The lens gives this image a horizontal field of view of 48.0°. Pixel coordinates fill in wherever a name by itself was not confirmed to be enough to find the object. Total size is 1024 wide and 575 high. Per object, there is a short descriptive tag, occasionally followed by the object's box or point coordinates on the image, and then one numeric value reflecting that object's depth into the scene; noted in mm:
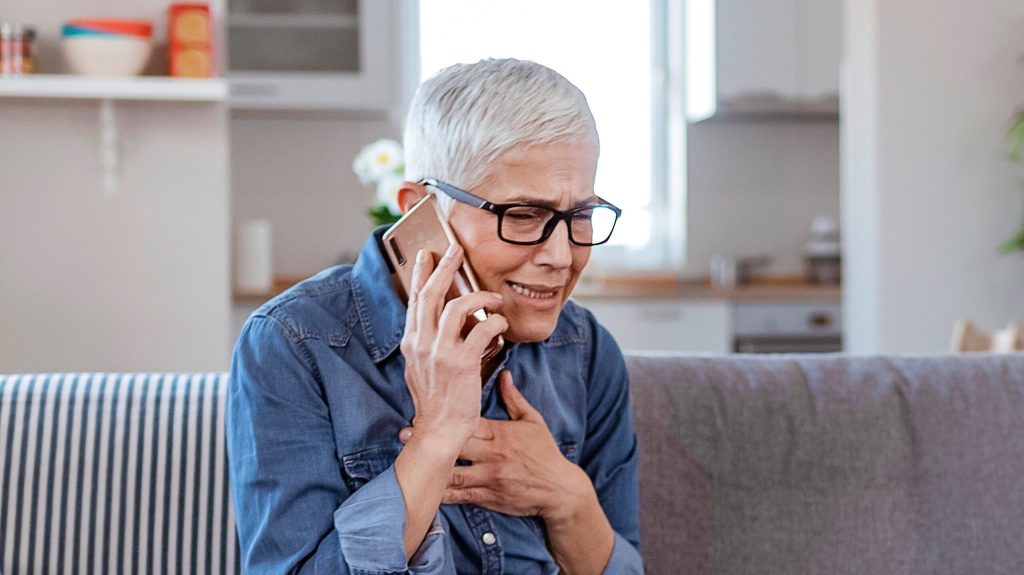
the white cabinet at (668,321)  4625
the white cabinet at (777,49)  4715
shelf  2992
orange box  3084
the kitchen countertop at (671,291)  4598
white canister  4297
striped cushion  1530
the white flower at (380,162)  2484
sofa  1543
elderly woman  1146
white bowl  3029
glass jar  3012
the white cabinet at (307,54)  4656
